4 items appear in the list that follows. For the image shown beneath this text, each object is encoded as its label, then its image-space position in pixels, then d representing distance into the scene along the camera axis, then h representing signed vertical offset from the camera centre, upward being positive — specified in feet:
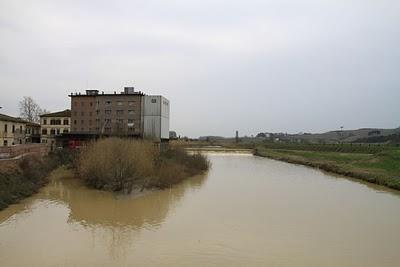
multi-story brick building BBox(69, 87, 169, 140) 232.32 +16.21
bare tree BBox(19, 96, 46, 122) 281.95 +20.19
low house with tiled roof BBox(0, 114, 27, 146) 165.27 +3.80
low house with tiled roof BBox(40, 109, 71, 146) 248.32 +10.23
